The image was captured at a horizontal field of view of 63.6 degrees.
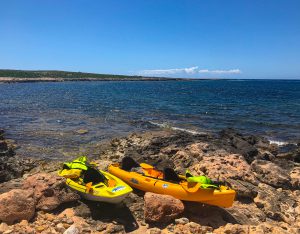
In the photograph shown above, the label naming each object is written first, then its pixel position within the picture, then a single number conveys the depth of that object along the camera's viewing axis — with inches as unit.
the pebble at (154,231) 254.0
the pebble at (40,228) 251.9
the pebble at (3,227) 248.6
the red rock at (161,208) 268.5
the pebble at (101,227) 257.2
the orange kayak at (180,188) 285.5
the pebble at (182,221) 267.9
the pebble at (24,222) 258.2
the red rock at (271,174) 366.6
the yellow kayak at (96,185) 281.1
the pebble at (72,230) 247.8
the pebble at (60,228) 253.5
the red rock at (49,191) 282.4
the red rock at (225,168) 359.5
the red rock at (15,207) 259.6
